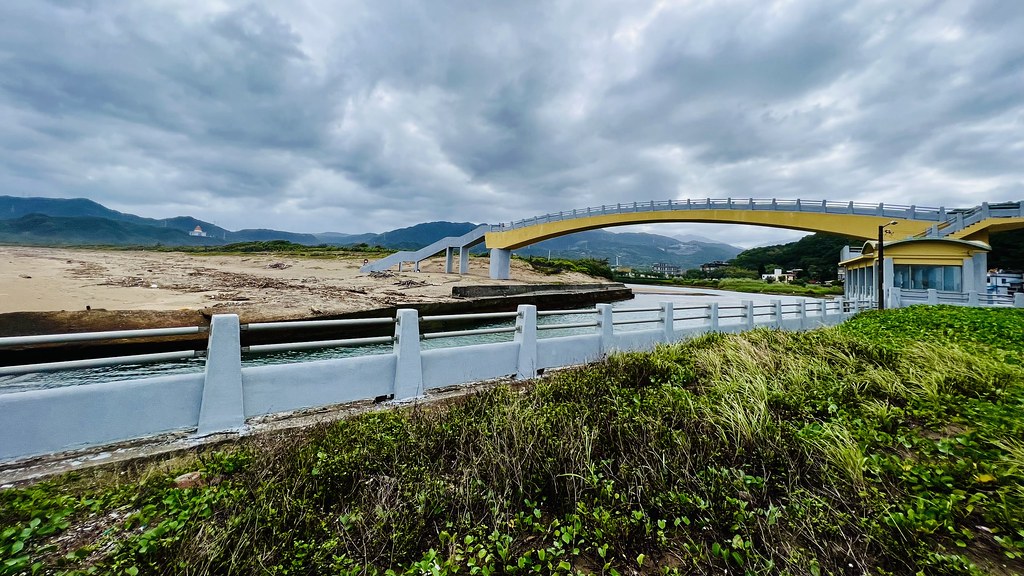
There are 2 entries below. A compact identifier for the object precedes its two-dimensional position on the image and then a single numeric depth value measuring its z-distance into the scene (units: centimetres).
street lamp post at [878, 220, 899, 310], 1792
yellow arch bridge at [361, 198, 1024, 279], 1894
